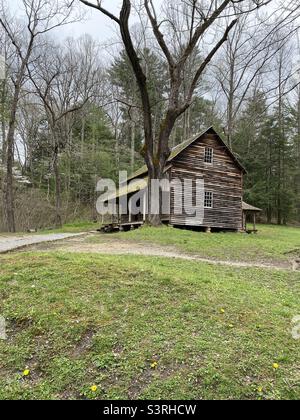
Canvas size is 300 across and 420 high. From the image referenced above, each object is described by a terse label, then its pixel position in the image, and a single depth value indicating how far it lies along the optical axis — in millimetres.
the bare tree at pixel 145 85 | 13789
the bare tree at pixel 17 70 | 21031
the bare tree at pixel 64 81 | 24547
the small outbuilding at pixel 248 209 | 22781
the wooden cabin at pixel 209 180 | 19141
